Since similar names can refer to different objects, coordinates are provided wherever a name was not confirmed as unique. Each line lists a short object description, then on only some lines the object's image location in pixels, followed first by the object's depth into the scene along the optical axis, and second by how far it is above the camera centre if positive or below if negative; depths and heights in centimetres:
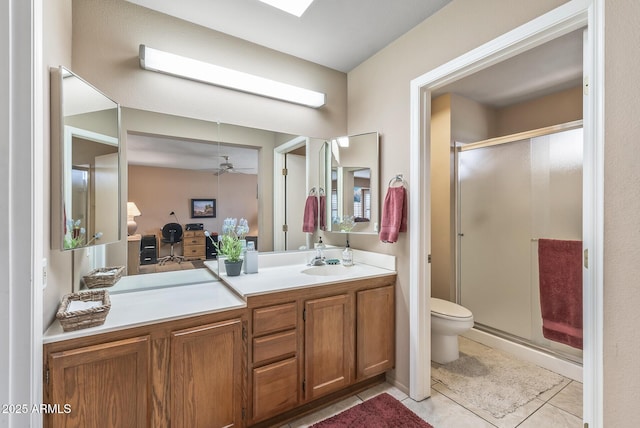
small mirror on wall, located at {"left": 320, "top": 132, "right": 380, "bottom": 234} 220 +27
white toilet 216 -95
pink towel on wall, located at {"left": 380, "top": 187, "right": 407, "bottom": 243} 188 -2
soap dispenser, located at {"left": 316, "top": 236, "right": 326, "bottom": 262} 220 -32
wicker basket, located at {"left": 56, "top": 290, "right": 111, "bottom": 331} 106 -42
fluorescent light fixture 165 +95
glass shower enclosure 223 -6
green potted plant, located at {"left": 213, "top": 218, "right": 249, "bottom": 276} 179 -21
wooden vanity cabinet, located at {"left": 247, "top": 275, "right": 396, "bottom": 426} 147 -81
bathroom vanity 110 -68
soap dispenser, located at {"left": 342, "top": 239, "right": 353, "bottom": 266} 221 -37
